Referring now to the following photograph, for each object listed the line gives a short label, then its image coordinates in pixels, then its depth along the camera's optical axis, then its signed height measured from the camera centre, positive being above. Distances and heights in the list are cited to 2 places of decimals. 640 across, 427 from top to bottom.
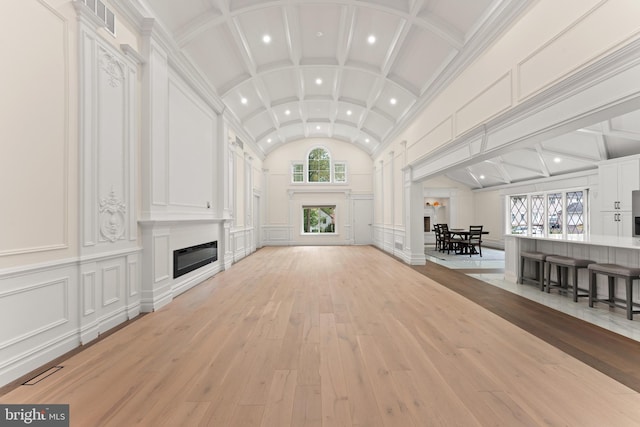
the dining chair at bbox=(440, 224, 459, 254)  10.10 -0.91
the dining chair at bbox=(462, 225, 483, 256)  9.66 -0.91
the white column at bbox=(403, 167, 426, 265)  7.71 -0.22
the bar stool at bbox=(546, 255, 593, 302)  4.31 -0.91
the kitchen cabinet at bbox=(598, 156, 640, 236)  6.74 +0.51
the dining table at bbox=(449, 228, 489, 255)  9.69 -0.69
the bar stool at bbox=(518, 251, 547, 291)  4.94 -0.94
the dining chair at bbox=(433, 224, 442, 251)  11.16 -0.86
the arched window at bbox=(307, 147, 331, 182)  13.47 +2.27
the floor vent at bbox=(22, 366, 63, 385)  2.25 -1.28
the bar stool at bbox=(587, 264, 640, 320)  3.52 -0.89
